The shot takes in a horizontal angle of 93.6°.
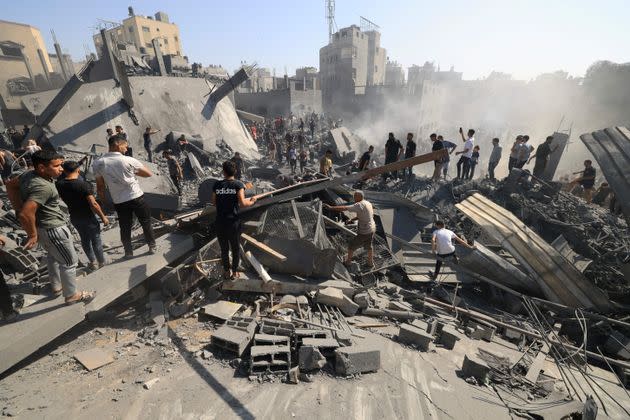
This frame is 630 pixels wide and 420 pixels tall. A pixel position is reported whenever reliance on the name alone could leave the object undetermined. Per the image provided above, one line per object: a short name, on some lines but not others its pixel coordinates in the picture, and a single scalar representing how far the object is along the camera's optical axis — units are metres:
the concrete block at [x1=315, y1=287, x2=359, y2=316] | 4.23
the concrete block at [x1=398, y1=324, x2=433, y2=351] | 3.78
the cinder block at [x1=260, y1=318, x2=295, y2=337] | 3.36
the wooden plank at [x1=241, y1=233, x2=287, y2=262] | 4.46
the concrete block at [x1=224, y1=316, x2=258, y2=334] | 3.35
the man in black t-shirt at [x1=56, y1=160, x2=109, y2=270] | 3.42
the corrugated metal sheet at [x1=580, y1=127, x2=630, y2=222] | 5.86
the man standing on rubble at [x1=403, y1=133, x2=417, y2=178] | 9.03
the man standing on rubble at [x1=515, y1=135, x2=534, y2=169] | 9.11
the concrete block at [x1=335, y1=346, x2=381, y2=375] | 3.02
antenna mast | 49.19
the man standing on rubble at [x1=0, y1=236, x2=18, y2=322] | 2.97
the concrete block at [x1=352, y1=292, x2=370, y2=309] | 4.43
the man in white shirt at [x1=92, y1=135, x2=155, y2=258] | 3.63
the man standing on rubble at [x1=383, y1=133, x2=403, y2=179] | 9.24
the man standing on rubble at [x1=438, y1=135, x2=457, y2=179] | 8.47
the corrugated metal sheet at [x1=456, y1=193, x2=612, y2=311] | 5.38
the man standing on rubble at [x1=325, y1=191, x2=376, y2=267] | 5.14
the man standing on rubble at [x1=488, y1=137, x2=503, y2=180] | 9.53
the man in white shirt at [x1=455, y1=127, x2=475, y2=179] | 9.16
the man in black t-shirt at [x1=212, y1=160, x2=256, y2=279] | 3.70
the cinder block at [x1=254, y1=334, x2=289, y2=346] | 3.16
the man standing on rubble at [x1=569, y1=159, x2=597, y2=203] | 9.05
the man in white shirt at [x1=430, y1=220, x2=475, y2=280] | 5.63
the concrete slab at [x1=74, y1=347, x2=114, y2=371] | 2.96
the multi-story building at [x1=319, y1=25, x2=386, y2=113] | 38.88
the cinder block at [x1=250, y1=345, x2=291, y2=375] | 2.96
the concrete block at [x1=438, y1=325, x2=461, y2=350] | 4.04
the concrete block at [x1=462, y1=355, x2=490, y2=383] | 3.40
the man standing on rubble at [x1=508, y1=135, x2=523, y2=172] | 9.20
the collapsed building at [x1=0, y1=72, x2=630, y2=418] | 3.08
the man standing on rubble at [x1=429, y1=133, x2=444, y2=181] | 8.24
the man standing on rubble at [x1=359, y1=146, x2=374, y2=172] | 9.11
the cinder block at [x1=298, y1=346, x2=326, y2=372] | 2.98
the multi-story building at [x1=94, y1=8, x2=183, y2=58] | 44.34
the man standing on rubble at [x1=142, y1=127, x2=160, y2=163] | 10.74
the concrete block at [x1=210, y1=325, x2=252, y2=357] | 3.11
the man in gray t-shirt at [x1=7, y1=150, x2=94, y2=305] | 2.81
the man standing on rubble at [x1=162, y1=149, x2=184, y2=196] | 8.64
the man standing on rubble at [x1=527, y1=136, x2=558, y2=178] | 9.14
